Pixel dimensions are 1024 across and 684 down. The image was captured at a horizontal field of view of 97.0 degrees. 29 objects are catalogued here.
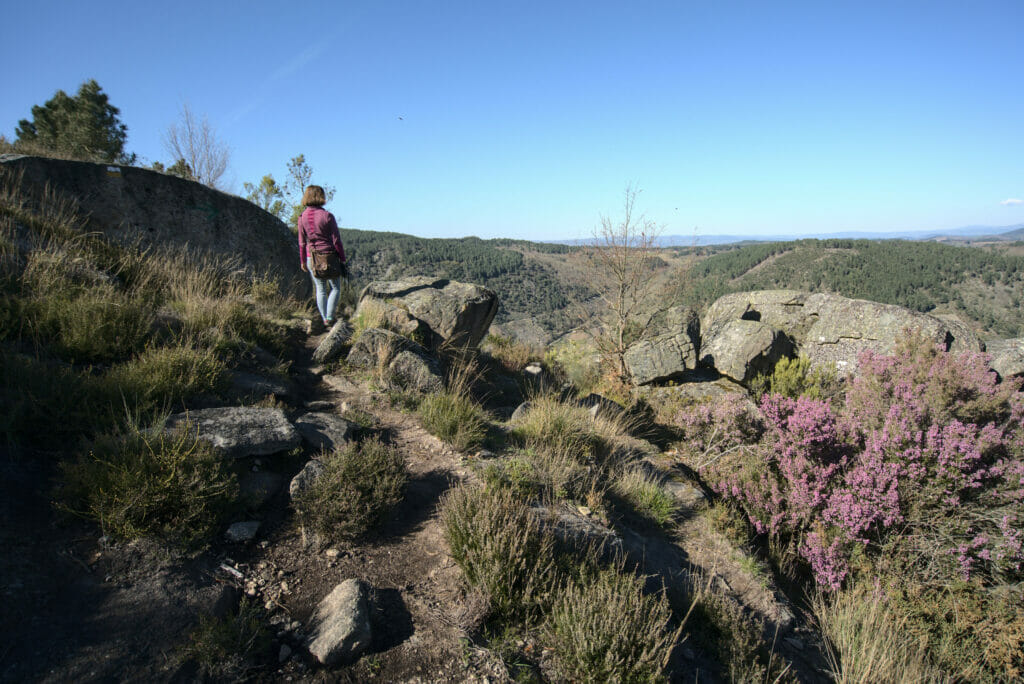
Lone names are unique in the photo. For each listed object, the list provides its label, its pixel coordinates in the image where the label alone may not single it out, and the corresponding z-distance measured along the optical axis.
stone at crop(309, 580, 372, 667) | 2.52
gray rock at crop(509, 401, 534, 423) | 6.26
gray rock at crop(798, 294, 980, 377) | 10.53
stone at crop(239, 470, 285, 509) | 3.45
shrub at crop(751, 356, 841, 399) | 10.39
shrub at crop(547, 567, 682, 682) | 2.71
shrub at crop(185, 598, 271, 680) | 2.29
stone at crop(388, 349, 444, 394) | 6.16
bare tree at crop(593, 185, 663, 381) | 11.82
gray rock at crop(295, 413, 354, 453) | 4.23
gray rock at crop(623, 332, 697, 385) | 11.23
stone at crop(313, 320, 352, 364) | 6.57
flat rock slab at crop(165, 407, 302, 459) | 3.67
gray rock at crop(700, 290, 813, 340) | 13.02
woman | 6.95
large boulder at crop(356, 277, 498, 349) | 7.63
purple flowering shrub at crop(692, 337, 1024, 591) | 5.11
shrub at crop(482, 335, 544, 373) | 9.64
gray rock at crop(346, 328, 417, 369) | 6.43
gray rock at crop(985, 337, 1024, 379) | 10.00
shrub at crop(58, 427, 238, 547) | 2.88
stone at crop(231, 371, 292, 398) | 4.93
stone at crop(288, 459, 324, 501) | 3.60
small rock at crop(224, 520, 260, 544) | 3.18
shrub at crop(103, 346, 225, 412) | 3.93
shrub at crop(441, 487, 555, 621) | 3.11
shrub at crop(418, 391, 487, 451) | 5.07
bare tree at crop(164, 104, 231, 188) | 15.15
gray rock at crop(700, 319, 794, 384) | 11.47
